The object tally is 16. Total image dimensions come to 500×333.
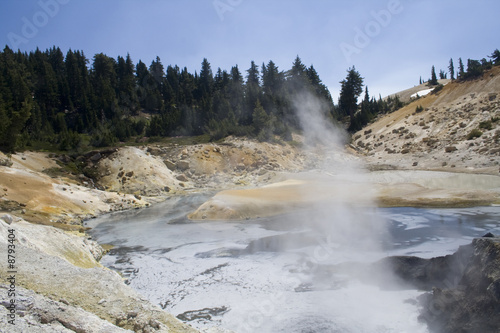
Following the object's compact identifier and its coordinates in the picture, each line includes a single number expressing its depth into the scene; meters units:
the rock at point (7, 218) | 9.86
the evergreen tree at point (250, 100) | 44.50
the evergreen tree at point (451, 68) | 77.90
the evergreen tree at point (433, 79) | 74.19
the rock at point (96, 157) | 30.25
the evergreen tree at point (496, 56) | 45.75
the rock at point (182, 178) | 29.95
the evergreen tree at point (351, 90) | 53.78
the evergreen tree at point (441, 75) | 89.25
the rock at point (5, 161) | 21.05
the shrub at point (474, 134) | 31.94
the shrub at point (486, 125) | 32.22
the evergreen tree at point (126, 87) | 58.34
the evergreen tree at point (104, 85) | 52.88
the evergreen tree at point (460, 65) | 67.70
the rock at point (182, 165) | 31.83
